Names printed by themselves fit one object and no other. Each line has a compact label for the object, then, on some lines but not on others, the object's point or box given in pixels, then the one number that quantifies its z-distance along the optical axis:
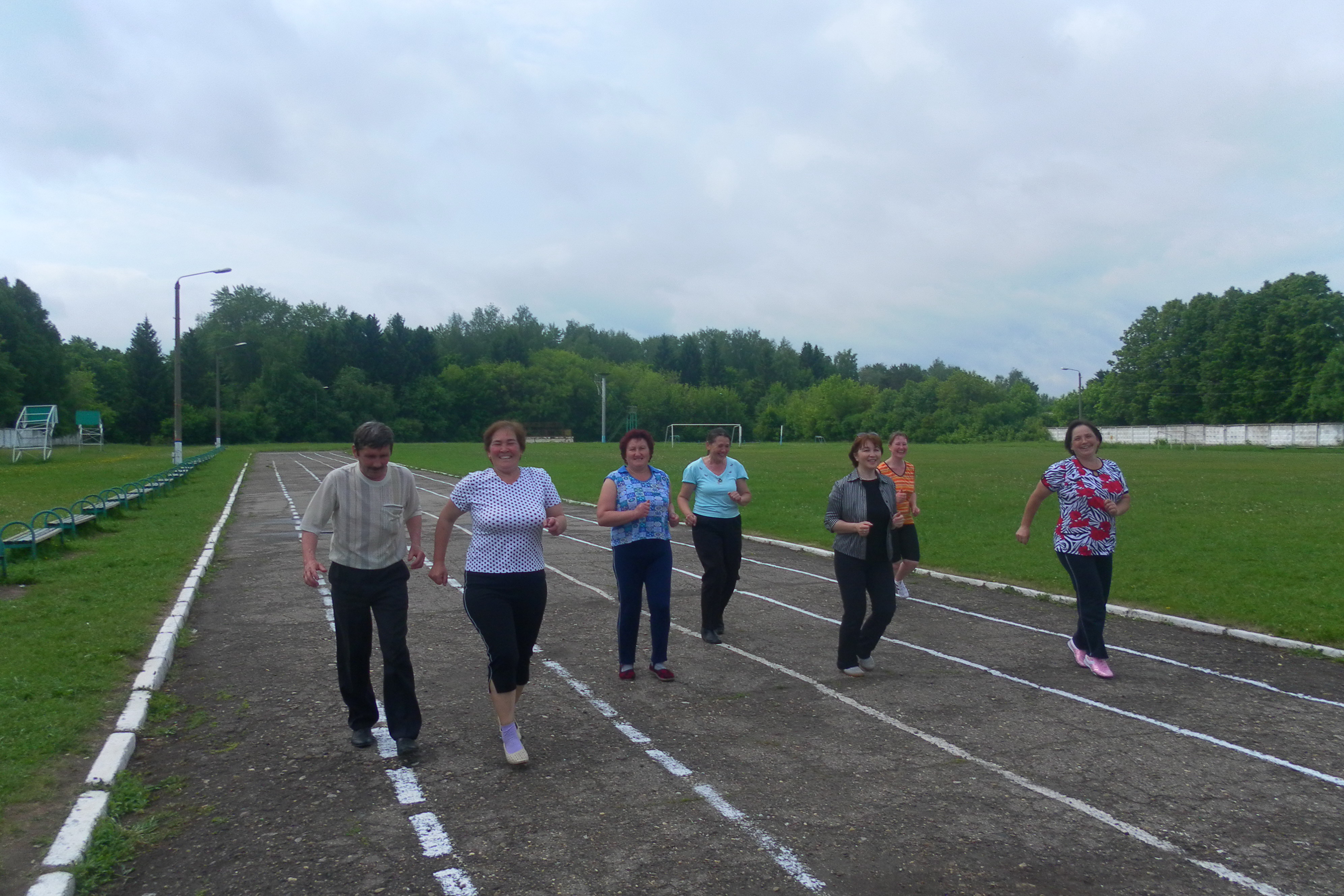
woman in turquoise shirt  8.28
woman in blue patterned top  6.82
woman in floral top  7.11
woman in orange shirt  10.35
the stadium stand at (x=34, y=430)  46.72
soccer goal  98.31
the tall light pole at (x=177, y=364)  35.34
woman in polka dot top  5.26
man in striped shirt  5.30
